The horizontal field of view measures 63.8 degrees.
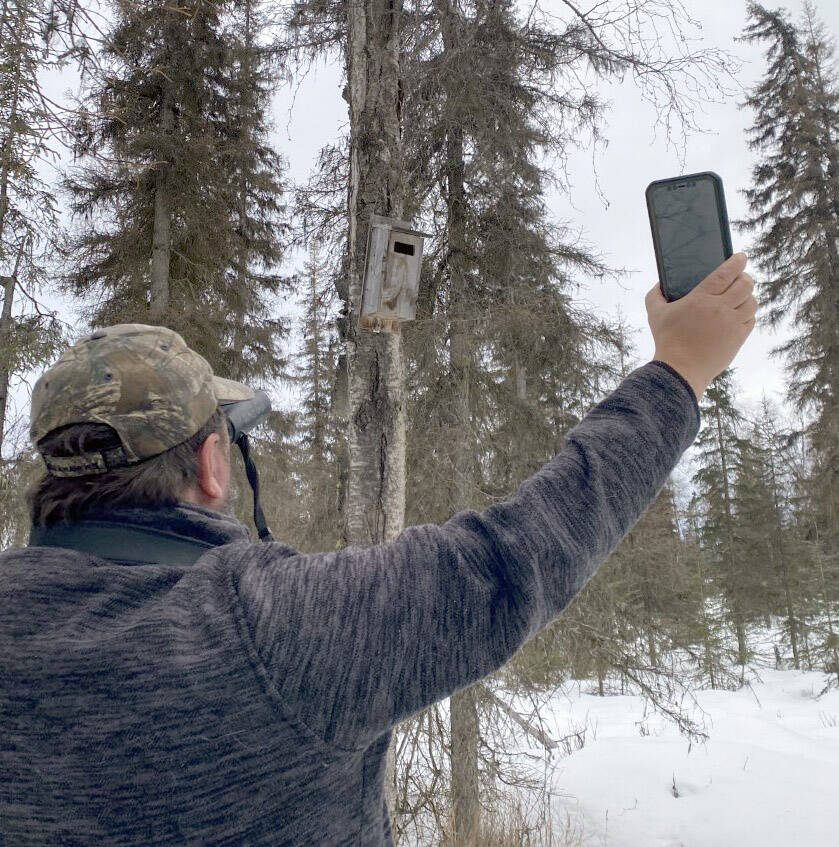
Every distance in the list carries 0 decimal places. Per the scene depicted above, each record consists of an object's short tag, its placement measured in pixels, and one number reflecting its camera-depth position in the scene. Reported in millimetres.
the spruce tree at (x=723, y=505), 19844
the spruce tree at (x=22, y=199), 3641
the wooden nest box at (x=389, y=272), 3566
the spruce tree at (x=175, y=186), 9000
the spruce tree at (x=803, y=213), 12438
